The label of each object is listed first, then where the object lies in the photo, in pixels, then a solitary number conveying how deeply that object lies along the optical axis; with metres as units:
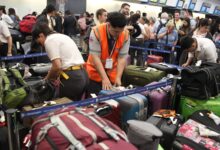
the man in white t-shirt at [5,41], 4.85
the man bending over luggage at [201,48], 3.78
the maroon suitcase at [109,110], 2.29
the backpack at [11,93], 2.78
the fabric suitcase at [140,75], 3.56
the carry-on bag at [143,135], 1.61
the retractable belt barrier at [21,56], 4.80
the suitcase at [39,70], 4.37
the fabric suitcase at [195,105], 2.86
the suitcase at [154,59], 6.49
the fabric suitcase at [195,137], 2.20
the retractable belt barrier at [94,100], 2.11
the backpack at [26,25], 6.73
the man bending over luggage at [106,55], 2.99
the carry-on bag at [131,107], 2.59
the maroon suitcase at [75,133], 1.34
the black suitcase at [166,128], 2.33
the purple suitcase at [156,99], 2.92
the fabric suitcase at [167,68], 3.79
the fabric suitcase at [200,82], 2.86
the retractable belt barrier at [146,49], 7.13
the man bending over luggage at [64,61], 2.95
